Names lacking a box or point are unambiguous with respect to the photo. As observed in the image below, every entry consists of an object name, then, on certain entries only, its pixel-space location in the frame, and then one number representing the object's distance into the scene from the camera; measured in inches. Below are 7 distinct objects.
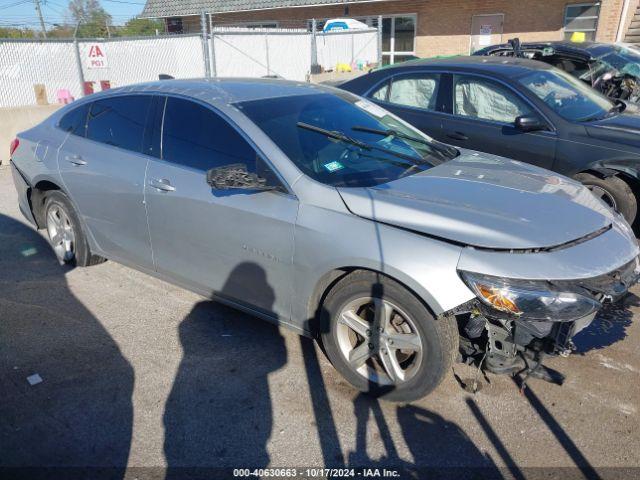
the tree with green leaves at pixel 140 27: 1748.6
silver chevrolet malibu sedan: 105.3
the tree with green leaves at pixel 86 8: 2608.3
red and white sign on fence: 479.5
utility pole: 2026.3
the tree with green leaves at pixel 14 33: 1436.3
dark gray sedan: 203.2
